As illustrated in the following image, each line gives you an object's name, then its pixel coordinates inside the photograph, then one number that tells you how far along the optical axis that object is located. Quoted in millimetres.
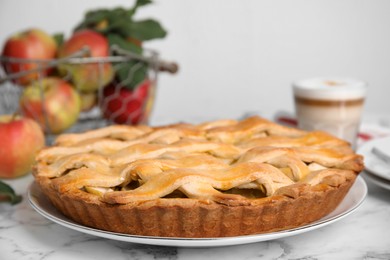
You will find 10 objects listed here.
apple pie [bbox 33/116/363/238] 648
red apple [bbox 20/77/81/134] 956
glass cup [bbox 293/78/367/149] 919
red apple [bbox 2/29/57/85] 966
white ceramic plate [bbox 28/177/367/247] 641
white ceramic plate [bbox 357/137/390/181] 766
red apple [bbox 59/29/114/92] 967
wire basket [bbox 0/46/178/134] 958
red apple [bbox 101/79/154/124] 1013
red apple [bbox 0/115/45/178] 853
